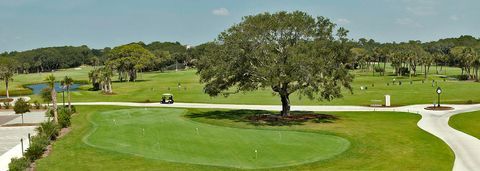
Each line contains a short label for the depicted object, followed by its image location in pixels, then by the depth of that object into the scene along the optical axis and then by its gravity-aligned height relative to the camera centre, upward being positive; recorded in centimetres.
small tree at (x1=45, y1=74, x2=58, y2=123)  5248 -95
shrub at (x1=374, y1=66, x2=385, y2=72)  16449 +60
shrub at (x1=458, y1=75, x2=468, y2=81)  12809 -204
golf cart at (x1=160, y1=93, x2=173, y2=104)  7612 -450
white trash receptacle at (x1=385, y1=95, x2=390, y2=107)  6519 -408
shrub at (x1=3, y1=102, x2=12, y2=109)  7530 -493
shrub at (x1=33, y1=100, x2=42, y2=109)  7269 -472
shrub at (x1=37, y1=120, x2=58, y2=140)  4151 -502
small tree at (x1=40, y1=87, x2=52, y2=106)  6538 -282
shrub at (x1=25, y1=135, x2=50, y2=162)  3306 -540
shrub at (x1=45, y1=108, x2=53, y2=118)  5696 -469
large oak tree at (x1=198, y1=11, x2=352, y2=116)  4634 +171
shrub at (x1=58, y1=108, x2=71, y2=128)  4947 -480
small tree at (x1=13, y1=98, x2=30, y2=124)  5691 -388
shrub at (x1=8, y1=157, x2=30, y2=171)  2829 -554
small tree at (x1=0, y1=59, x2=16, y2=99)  10001 +45
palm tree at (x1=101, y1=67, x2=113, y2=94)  10038 -108
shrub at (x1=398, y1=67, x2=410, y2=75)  15262 -17
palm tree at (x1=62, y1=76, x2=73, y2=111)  6479 -105
